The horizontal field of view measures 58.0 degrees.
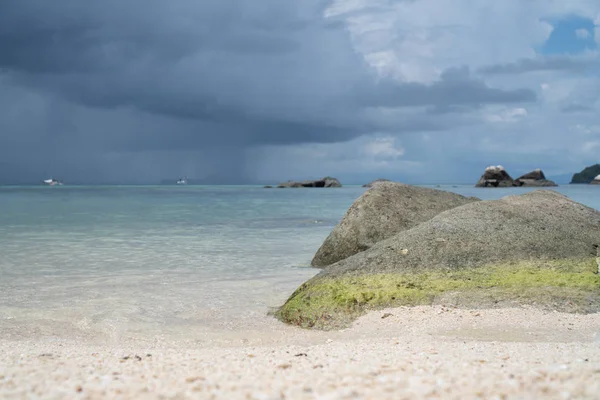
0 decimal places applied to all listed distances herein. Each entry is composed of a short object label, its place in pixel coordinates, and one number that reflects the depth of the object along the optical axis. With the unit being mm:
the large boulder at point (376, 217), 11586
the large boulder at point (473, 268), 7320
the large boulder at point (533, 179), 104681
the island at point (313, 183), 126812
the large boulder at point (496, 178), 101625
